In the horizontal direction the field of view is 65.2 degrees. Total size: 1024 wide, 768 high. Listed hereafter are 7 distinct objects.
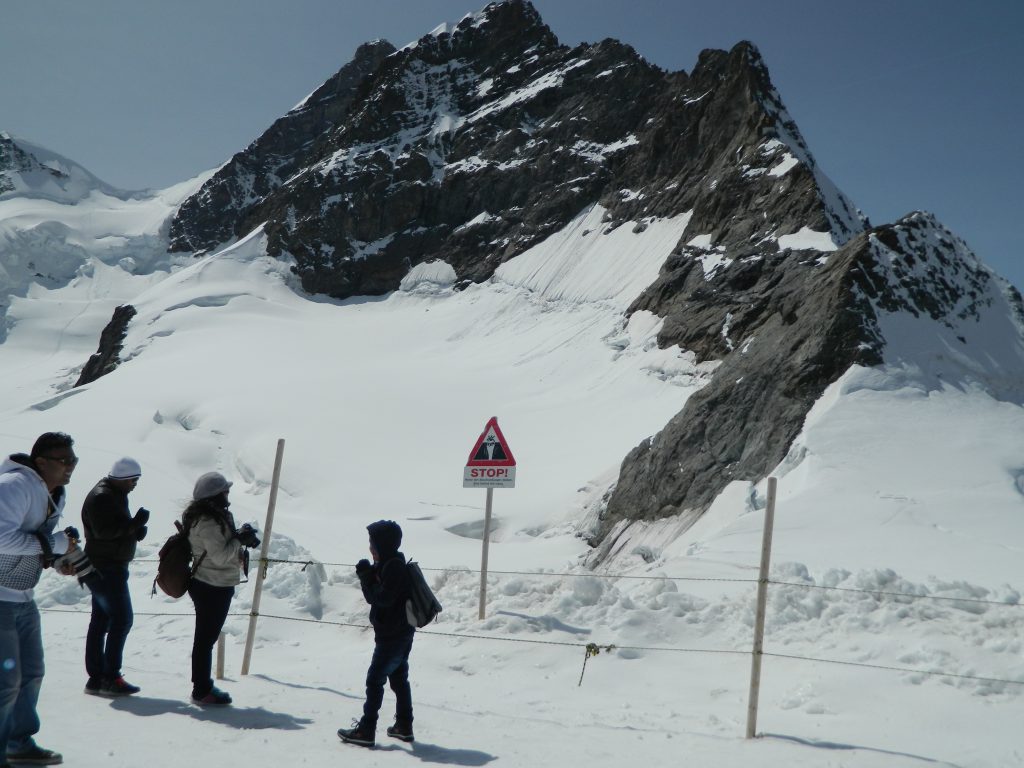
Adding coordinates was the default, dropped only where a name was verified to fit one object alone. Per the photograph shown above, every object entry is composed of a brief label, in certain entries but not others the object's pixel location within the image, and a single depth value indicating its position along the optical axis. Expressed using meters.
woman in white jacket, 5.64
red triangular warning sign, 9.20
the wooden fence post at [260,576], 6.98
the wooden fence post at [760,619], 5.29
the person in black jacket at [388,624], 5.05
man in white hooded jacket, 4.09
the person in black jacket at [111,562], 5.68
